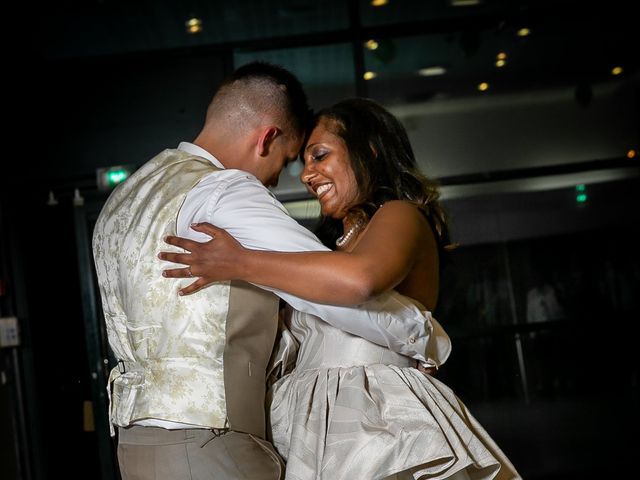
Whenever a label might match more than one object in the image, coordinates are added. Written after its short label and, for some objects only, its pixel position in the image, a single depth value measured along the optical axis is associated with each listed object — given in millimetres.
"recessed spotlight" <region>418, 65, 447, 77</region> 4574
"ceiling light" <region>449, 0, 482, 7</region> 4605
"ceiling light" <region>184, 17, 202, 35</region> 4652
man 1783
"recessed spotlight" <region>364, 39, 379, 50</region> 4562
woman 1765
